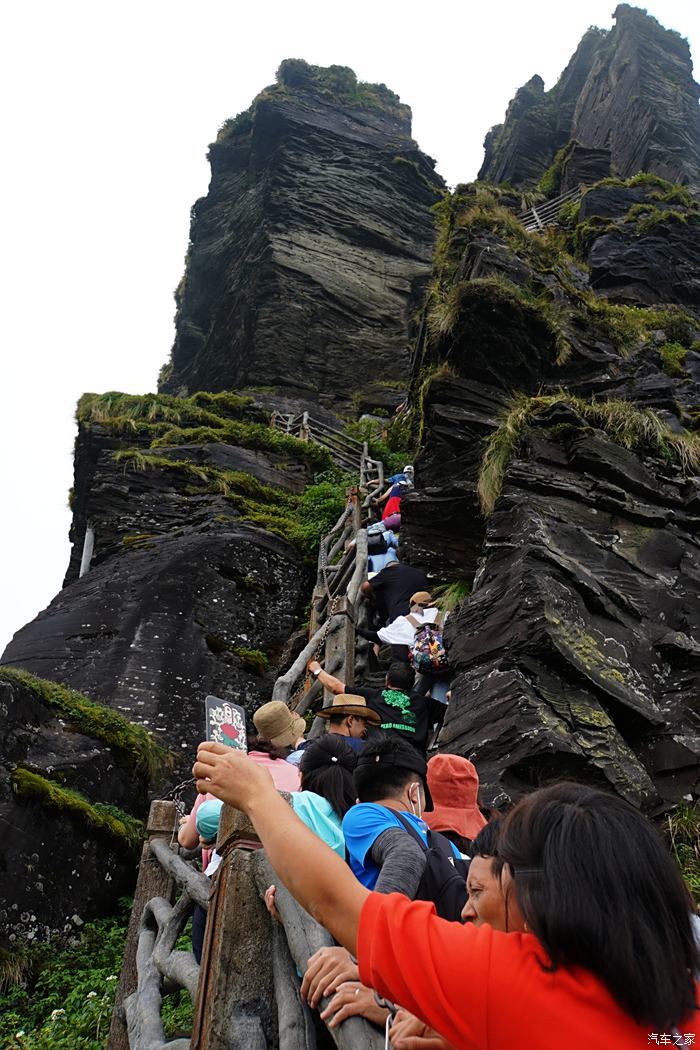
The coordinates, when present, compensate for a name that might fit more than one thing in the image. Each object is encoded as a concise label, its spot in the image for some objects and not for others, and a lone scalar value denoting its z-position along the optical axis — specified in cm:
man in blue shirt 252
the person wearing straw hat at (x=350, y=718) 506
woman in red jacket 138
